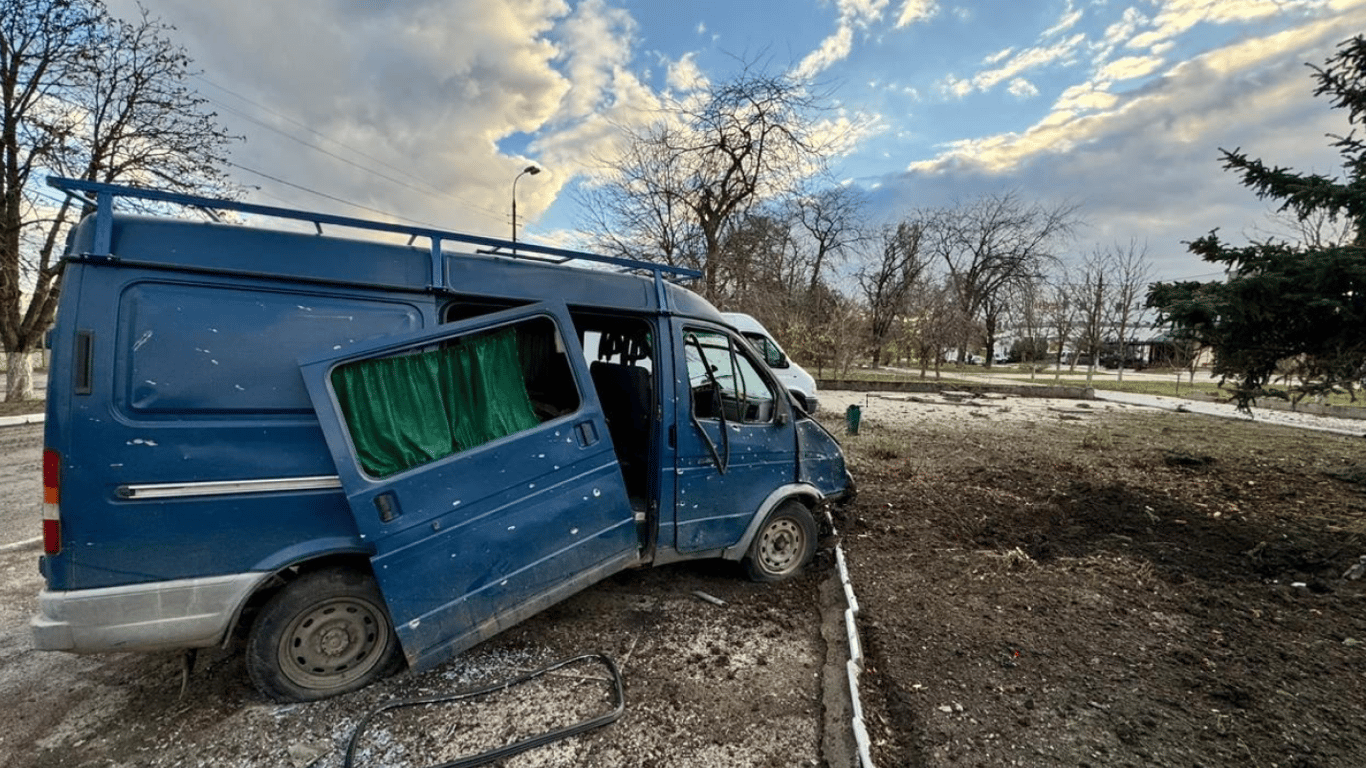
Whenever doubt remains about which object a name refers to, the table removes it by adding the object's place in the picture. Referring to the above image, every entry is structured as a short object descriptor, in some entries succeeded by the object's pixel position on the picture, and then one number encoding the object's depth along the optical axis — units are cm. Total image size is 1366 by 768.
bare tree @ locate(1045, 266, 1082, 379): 3418
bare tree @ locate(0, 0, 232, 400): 1258
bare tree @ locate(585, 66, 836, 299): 1928
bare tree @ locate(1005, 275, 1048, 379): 4350
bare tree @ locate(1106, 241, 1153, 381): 2839
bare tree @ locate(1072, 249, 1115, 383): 2952
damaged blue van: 237
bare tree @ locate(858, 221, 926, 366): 4228
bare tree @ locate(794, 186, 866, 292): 3534
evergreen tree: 514
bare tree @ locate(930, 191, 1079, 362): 4578
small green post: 1051
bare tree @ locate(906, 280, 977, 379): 3569
